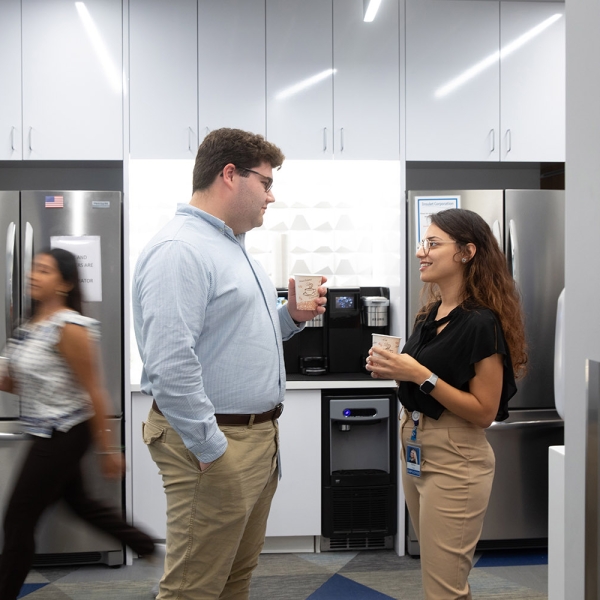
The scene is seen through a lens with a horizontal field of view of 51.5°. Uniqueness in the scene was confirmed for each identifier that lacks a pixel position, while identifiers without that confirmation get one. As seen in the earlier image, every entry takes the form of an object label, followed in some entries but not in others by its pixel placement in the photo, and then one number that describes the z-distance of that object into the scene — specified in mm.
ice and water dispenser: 3150
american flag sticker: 2943
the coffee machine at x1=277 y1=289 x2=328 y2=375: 3355
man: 1482
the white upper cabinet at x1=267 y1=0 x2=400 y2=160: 3336
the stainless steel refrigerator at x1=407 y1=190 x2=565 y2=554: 3084
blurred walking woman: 2104
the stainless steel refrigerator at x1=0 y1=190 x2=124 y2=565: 2926
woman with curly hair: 1654
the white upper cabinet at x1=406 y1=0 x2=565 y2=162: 3359
